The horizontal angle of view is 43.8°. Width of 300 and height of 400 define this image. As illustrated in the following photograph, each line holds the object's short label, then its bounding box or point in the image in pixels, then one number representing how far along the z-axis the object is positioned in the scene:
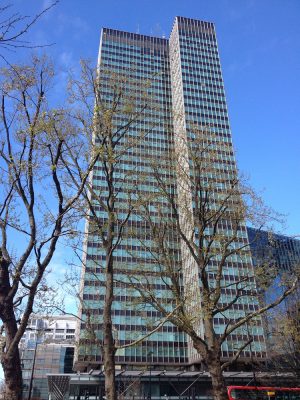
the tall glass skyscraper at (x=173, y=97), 74.94
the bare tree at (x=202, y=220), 13.90
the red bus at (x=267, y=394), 30.83
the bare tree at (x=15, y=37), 4.48
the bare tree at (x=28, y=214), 7.44
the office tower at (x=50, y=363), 99.12
